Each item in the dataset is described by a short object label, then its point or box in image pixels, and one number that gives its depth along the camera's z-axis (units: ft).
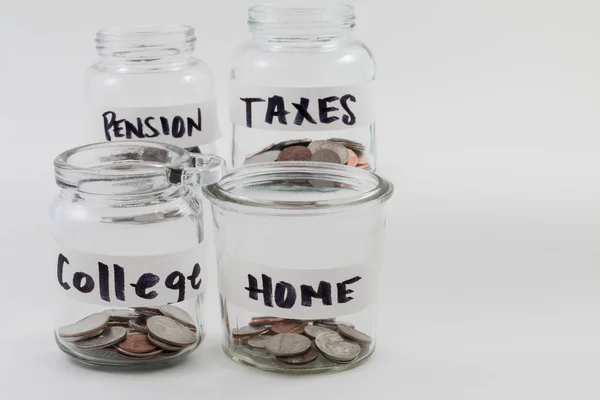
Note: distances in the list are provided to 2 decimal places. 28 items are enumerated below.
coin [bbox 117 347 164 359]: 2.63
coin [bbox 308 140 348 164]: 3.13
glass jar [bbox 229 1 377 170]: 3.12
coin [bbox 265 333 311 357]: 2.63
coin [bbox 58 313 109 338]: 2.65
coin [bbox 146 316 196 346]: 2.64
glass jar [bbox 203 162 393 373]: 2.61
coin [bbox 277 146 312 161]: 3.11
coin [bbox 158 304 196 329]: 2.72
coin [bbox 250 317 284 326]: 2.68
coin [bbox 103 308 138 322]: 2.71
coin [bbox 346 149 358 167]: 3.15
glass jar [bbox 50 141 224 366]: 2.63
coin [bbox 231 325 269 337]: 2.68
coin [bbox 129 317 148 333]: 2.68
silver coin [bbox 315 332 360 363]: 2.65
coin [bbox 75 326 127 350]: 2.63
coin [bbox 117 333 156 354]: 2.63
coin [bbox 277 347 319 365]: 2.64
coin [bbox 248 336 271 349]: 2.67
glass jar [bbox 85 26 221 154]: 3.15
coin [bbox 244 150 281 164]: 3.13
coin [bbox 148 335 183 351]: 2.63
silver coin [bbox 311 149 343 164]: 3.12
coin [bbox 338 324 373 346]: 2.69
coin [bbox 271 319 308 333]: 2.67
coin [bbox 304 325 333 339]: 2.67
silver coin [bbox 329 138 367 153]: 3.20
